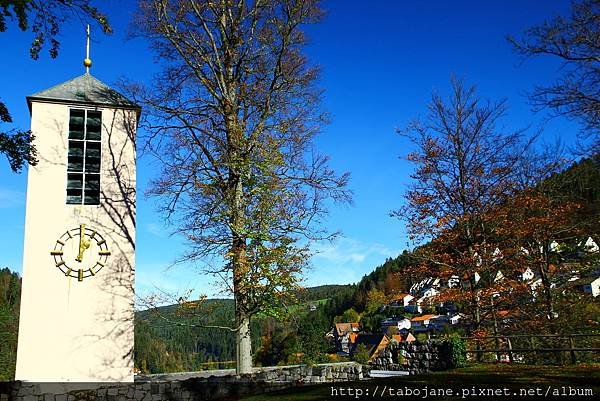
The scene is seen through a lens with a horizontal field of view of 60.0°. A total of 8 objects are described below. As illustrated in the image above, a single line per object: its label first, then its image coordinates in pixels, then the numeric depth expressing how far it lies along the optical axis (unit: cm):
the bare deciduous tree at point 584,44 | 1113
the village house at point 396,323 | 7772
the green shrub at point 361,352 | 3756
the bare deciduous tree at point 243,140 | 1259
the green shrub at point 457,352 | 1495
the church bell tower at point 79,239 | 1241
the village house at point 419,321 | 8594
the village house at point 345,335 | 6216
